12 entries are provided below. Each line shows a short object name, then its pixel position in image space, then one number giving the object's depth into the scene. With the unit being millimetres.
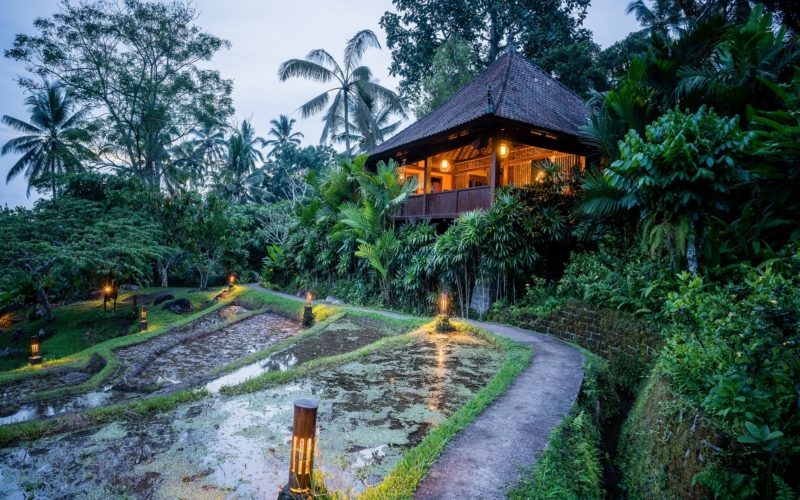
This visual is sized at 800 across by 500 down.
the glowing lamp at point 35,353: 8341
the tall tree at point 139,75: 16531
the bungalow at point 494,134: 9805
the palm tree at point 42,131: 23359
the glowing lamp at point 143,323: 11414
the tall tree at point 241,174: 27031
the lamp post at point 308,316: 11125
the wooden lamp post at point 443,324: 8227
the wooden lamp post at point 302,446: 2486
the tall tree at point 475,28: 18922
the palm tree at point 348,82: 18441
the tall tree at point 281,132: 35000
